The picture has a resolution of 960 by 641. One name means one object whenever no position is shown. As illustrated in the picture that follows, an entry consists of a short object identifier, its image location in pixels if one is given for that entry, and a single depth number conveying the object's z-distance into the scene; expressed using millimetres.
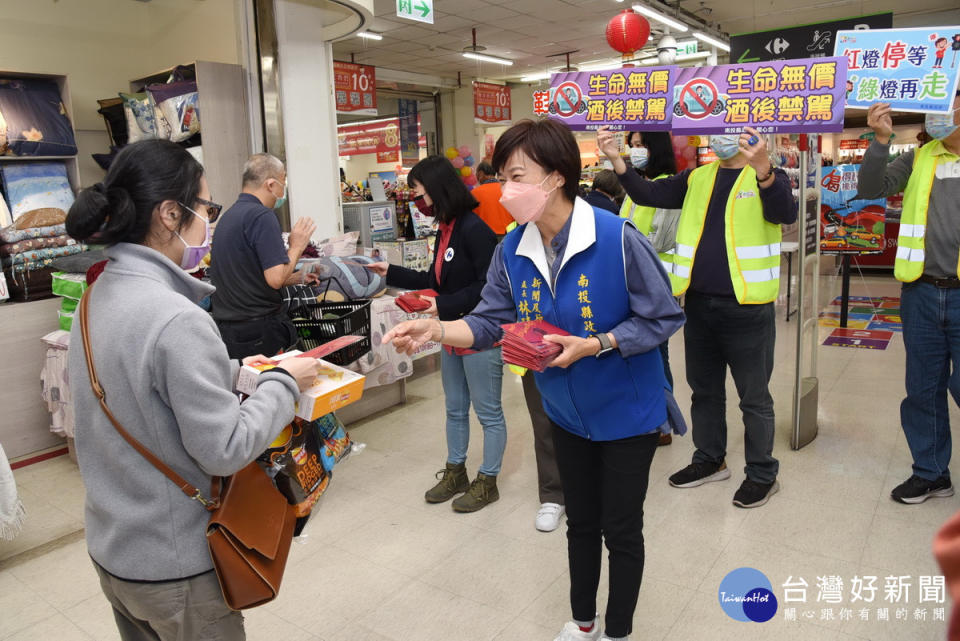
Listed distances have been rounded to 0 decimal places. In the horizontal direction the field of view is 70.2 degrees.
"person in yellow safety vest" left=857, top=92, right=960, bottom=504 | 2947
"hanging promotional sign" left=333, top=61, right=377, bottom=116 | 10102
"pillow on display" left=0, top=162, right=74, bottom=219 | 4449
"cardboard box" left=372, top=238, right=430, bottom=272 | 6020
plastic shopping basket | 2359
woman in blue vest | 1923
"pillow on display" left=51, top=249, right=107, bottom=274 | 4011
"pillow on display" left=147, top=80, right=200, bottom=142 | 4695
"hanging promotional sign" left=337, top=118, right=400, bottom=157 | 13695
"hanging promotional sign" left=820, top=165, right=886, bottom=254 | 7773
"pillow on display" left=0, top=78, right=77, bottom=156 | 4426
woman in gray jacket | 1315
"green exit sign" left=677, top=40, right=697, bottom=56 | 11742
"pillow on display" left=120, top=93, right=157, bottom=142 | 4848
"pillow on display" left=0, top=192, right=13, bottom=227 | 4266
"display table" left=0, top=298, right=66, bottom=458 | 4312
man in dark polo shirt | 3158
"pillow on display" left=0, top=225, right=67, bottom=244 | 4258
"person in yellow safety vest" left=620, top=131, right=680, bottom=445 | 3803
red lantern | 6641
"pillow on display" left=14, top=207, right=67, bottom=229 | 4328
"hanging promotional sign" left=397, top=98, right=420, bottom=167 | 15984
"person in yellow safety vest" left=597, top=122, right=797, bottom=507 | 3076
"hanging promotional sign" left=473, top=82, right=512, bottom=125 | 12289
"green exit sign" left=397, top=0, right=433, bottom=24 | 5320
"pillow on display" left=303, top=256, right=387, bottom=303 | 4121
